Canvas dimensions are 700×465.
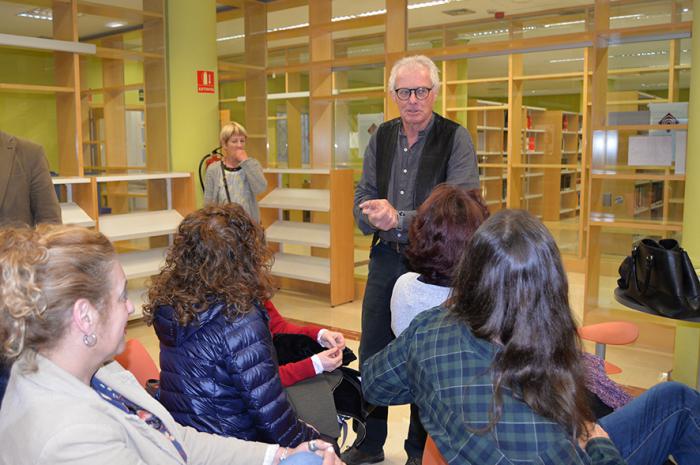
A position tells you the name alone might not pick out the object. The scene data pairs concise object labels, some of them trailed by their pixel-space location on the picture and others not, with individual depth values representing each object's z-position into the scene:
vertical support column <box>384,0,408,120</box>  5.34
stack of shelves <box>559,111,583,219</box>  11.32
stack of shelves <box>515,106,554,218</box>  10.41
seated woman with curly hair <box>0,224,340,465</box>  1.00
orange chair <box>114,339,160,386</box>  2.04
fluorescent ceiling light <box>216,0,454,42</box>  7.31
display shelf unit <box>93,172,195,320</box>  4.91
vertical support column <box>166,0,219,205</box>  5.66
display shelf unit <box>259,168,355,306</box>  5.42
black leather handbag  2.23
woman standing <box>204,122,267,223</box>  4.91
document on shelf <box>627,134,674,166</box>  4.31
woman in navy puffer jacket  1.67
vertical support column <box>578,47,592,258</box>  6.90
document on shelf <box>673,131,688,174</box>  4.18
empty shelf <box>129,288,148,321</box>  4.91
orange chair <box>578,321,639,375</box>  2.44
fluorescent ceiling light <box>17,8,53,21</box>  8.51
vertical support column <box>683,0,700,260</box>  3.22
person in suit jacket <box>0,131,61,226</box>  2.64
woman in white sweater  1.84
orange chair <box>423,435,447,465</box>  1.36
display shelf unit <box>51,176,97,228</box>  4.55
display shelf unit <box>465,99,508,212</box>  9.09
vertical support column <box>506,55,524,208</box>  8.02
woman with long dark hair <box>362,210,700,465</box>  1.16
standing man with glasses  2.47
